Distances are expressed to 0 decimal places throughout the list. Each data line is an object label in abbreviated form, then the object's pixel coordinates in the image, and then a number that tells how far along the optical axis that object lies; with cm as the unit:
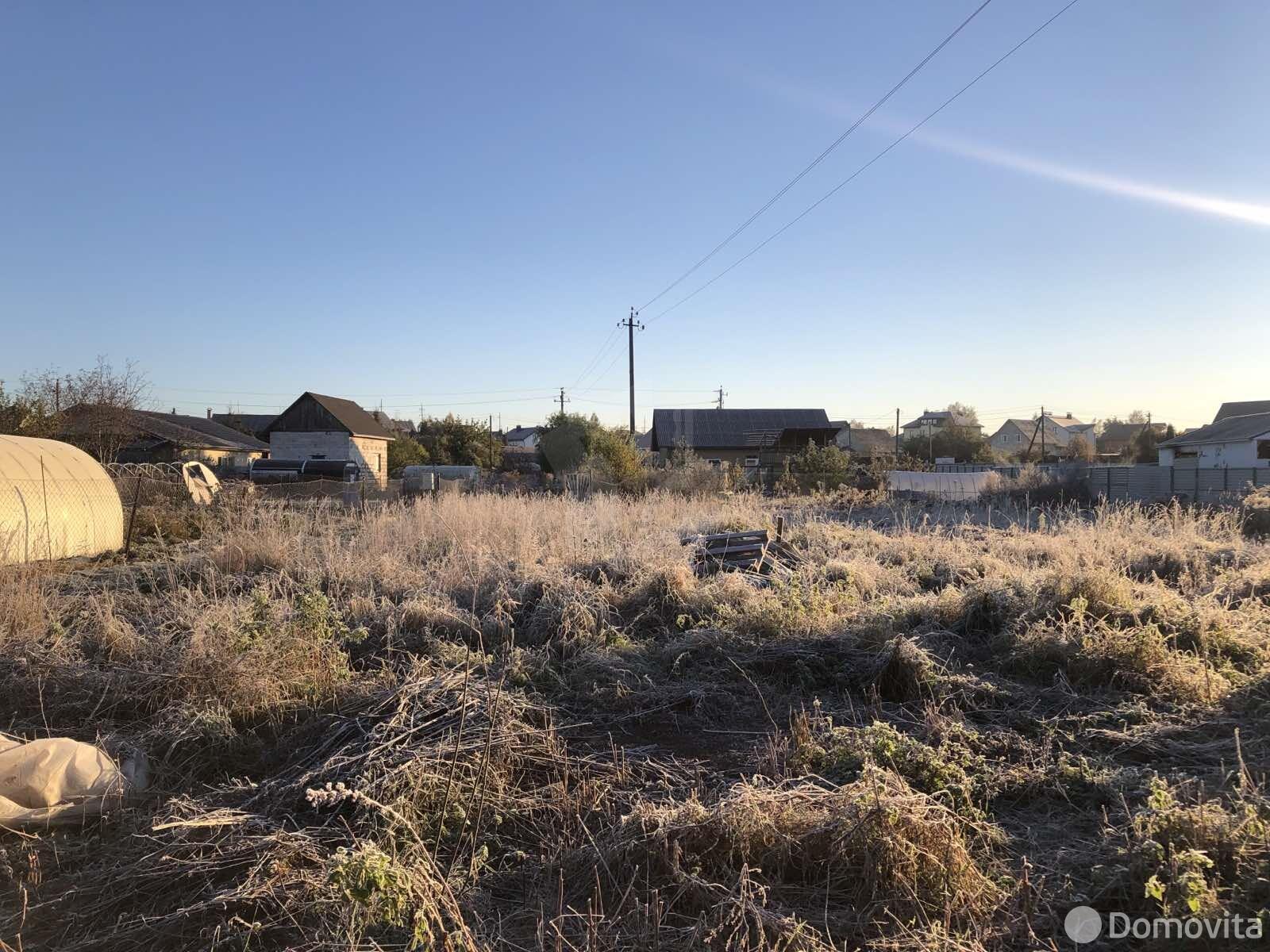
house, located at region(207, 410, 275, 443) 6190
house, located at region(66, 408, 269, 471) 3372
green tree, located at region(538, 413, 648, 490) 2456
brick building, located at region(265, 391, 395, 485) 4444
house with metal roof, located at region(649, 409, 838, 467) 4875
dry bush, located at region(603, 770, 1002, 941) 265
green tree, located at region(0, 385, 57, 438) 2377
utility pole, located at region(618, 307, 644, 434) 3819
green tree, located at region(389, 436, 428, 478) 4997
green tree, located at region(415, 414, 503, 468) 5047
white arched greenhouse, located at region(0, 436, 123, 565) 1037
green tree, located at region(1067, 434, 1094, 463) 6143
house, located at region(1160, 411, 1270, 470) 3959
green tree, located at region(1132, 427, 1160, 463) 5391
